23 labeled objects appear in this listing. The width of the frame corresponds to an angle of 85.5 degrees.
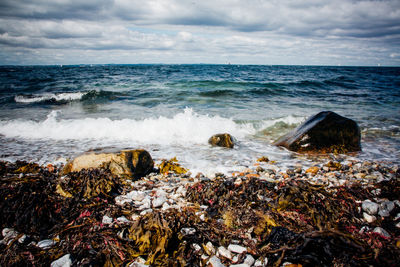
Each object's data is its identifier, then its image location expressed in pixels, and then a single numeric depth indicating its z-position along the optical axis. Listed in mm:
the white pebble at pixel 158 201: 3214
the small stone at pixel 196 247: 2389
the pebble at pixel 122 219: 2842
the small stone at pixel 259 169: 4484
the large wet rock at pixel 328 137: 5983
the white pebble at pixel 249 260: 2219
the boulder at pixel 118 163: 4156
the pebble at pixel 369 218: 2807
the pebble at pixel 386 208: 2865
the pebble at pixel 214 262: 2204
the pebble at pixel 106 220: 2807
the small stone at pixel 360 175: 4184
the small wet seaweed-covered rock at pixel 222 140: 6375
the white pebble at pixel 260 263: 2207
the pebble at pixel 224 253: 2302
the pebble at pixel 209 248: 2374
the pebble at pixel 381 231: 2451
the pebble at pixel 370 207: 2924
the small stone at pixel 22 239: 2492
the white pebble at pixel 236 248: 2351
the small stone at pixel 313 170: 4434
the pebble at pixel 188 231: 2615
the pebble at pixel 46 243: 2444
